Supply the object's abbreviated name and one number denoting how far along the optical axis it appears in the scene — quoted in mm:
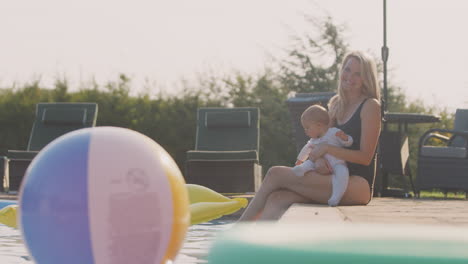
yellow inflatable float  4781
